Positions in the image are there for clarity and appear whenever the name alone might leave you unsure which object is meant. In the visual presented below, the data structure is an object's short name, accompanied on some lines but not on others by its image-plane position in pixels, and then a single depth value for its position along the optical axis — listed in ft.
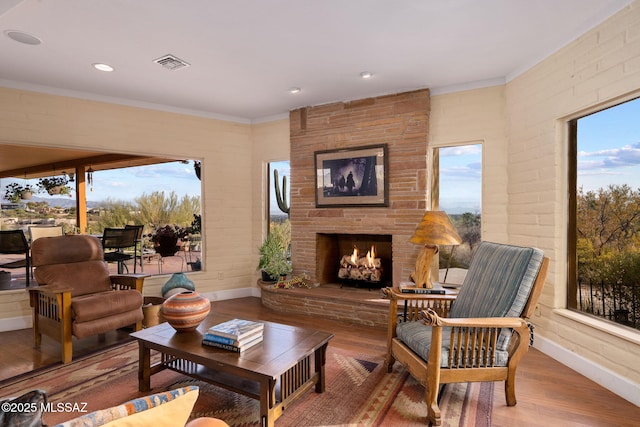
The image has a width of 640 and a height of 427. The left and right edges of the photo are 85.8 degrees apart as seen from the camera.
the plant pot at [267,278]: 15.60
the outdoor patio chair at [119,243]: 14.62
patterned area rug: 6.89
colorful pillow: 2.27
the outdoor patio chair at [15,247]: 12.59
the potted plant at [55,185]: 13.51
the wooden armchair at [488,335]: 6.78
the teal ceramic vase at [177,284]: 13.96
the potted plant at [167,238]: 15.80
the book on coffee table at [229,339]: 6.77
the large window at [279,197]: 17.08
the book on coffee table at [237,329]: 6.86
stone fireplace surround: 13.21
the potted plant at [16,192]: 12.78
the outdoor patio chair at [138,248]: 15.23
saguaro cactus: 17.20
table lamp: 9.49
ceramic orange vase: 7.45
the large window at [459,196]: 12.85
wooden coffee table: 6.15
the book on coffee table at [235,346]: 6.75
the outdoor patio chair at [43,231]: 13.15
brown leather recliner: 9.57
